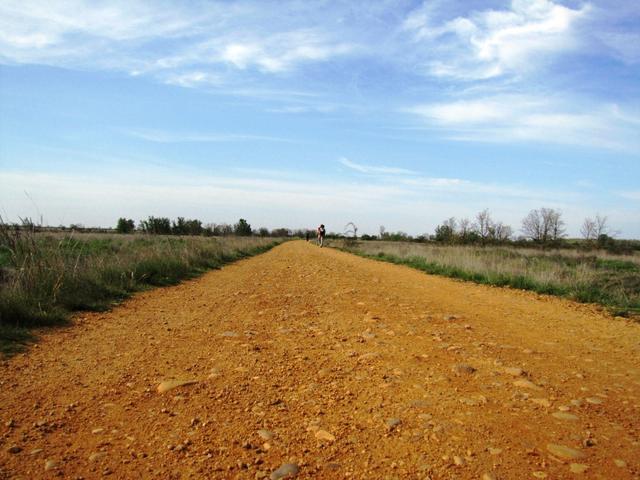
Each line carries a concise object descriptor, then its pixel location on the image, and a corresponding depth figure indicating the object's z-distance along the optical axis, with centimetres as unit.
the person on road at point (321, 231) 4260
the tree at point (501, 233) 4145
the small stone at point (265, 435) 277
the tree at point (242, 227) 7231
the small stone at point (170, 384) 359
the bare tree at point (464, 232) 3609
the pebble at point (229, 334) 541
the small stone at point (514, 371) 396
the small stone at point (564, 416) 305
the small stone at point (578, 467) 241
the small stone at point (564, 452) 254
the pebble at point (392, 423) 292
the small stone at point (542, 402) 328
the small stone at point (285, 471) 236
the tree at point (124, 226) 6612
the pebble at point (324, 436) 276
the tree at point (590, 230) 4389
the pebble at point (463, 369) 401
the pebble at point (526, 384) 364
